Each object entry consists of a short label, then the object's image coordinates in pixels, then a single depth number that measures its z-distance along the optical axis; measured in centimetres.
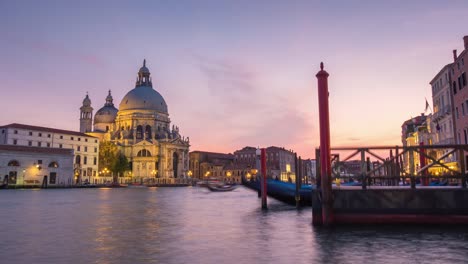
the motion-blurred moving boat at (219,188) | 6549
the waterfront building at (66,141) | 8375
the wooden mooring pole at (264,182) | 2472
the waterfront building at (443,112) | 3812
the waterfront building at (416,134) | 5069
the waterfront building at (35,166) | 7212
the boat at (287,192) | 2580
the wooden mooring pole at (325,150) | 1313
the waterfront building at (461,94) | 3312
